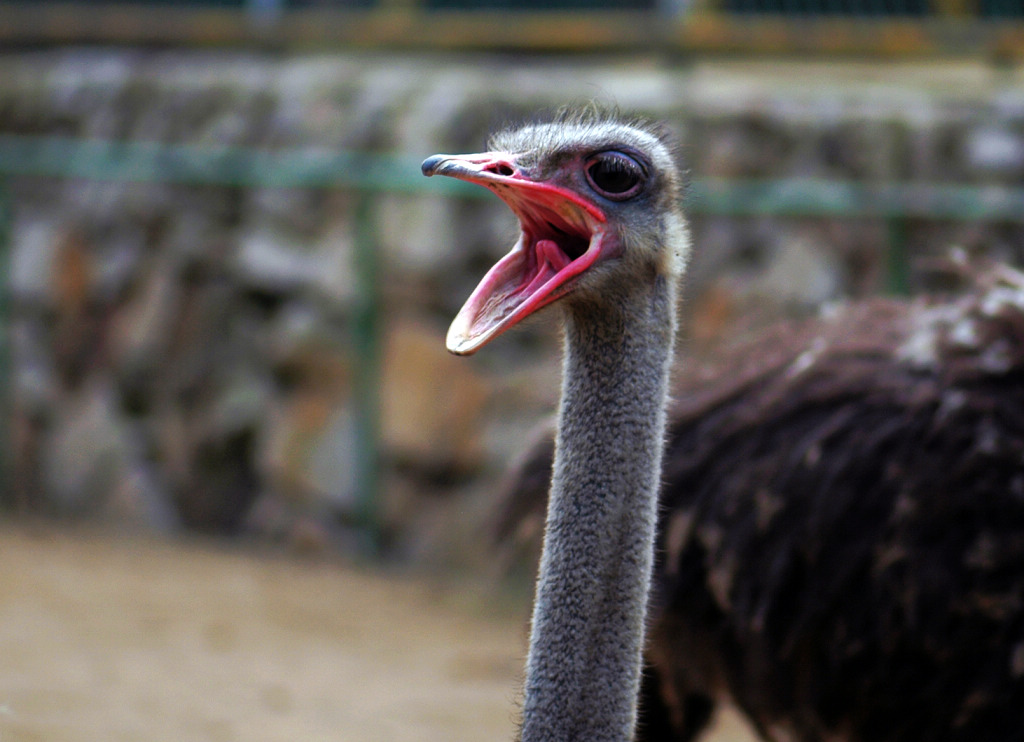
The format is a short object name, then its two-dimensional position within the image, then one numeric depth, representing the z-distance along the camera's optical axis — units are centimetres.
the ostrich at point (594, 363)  895
